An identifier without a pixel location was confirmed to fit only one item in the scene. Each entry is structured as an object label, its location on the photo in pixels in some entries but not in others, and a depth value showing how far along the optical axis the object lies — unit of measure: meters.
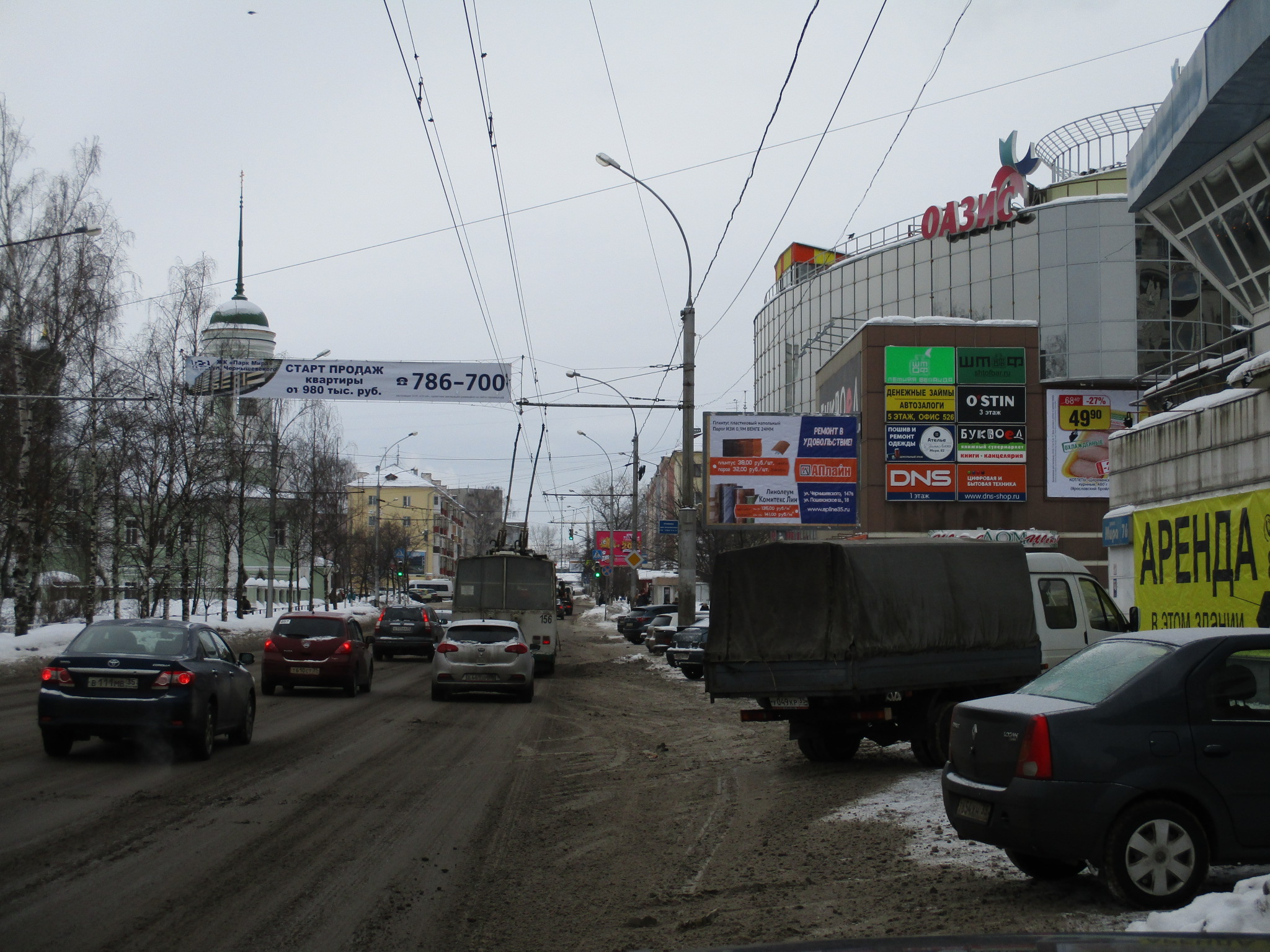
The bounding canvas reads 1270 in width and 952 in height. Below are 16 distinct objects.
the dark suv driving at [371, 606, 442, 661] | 36.53
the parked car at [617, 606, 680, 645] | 52.38
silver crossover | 20.52
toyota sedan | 11.62
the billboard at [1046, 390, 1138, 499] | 47.47
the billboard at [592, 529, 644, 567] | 75.62
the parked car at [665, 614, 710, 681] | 27.91
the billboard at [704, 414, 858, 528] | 37.16
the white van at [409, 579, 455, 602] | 93.66
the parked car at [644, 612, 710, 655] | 38.88
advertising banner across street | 25.94
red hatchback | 21.33
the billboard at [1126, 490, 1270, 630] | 17.02
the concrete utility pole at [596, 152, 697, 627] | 27.25
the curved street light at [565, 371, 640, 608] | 48.25
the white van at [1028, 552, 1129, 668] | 14.73
